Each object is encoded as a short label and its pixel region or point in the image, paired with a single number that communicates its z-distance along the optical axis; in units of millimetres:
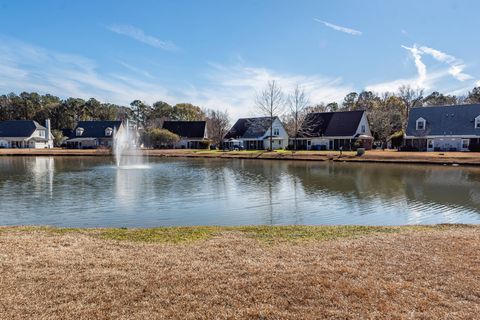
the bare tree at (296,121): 61128
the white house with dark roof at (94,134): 76638
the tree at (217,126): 88562
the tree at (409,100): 78312
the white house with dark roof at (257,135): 65312
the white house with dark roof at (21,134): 76562
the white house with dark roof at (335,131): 57062
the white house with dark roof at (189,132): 74438
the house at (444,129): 48016
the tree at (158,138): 68188
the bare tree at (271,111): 60634
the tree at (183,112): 99712
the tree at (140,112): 105188
